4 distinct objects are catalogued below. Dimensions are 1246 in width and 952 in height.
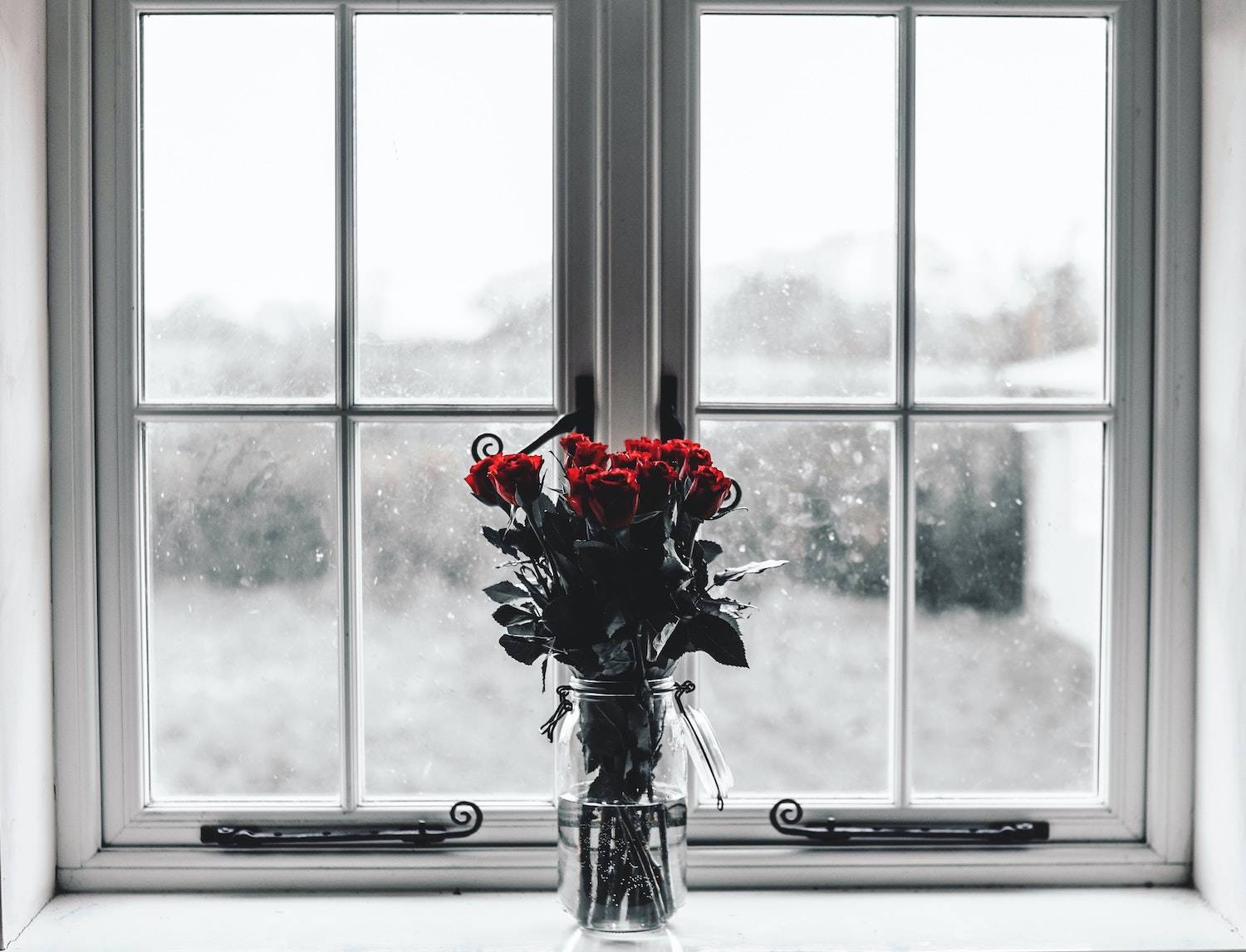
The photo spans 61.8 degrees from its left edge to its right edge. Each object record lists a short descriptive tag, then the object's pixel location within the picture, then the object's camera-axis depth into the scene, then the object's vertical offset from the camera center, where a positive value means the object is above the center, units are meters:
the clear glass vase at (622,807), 1.06 -0.38
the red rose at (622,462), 1.00 -0.02
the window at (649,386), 1.25 +0.07
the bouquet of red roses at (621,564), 1.02 -0.12
